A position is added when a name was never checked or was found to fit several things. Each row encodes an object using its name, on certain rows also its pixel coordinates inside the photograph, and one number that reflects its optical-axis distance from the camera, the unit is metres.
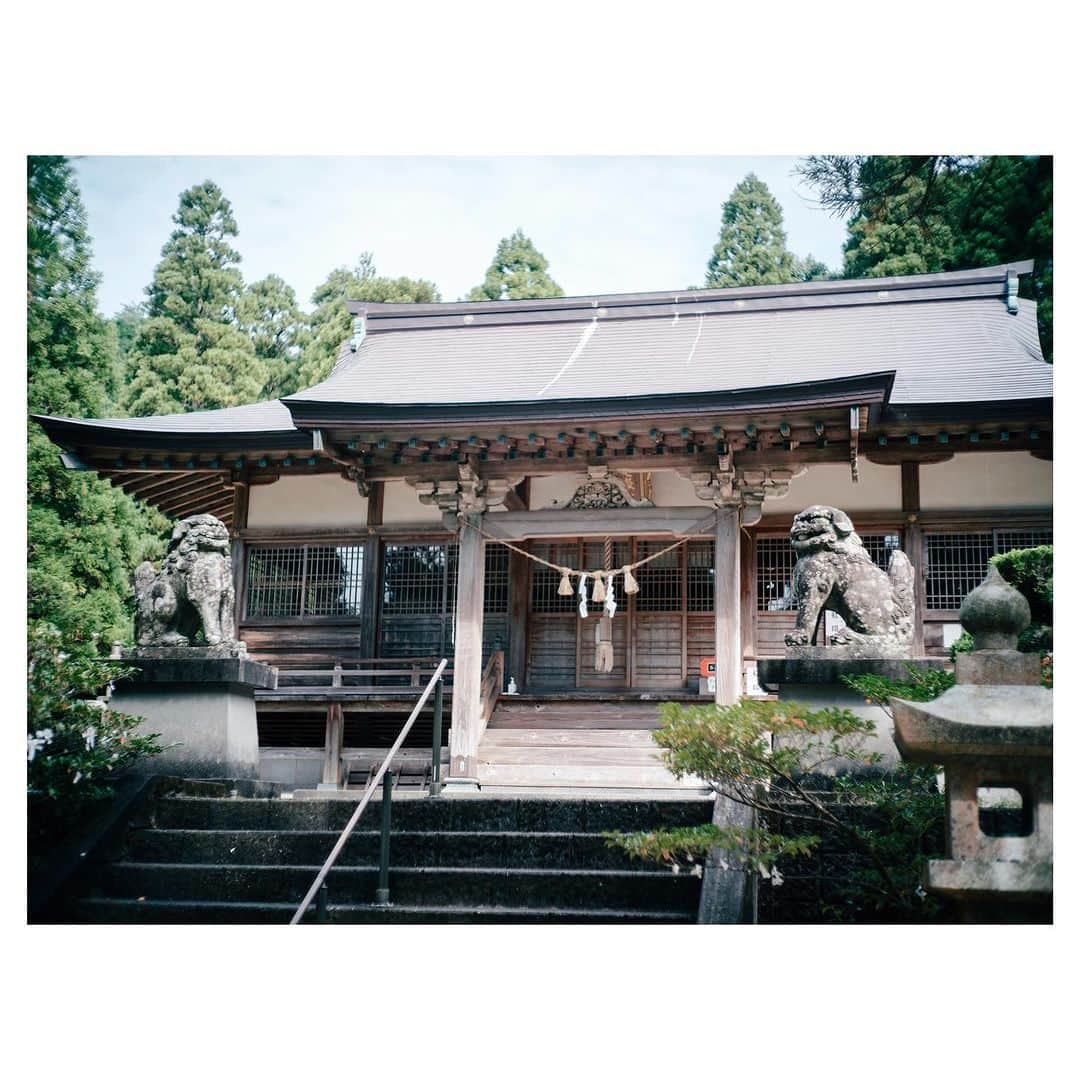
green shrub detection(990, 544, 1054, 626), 6.30
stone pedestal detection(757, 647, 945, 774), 6.36
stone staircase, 5.60
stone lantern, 3.95
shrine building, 8.76
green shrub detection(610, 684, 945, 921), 4.95
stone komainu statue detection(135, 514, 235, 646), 7.34
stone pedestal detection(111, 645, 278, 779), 7.13
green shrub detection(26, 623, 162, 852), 6.02
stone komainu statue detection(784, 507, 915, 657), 6.58
